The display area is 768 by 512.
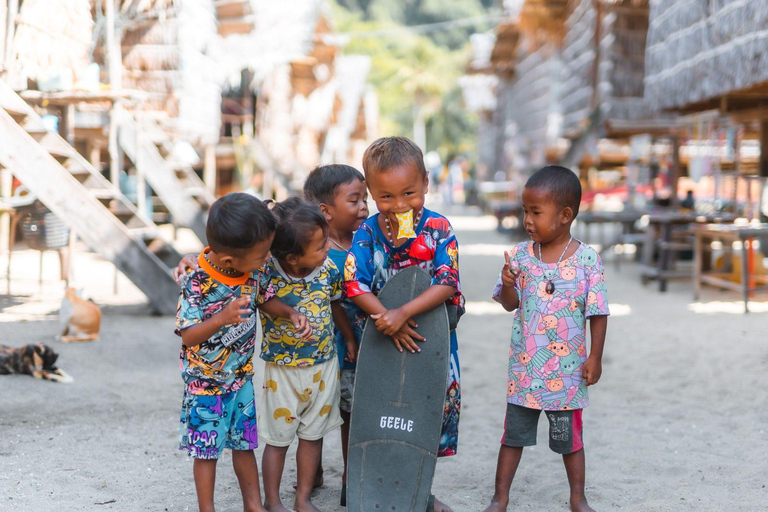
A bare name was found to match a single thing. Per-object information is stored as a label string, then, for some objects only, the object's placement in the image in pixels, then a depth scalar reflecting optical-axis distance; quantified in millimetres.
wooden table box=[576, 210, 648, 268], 9680
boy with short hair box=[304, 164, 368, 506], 2854
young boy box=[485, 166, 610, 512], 2680
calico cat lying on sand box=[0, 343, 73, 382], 4383
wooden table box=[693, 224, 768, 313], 6730
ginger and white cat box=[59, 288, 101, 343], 5289
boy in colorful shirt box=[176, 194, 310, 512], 2359
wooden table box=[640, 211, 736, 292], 8266
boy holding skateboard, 2510
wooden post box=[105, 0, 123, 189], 7121
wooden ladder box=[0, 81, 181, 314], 5441
